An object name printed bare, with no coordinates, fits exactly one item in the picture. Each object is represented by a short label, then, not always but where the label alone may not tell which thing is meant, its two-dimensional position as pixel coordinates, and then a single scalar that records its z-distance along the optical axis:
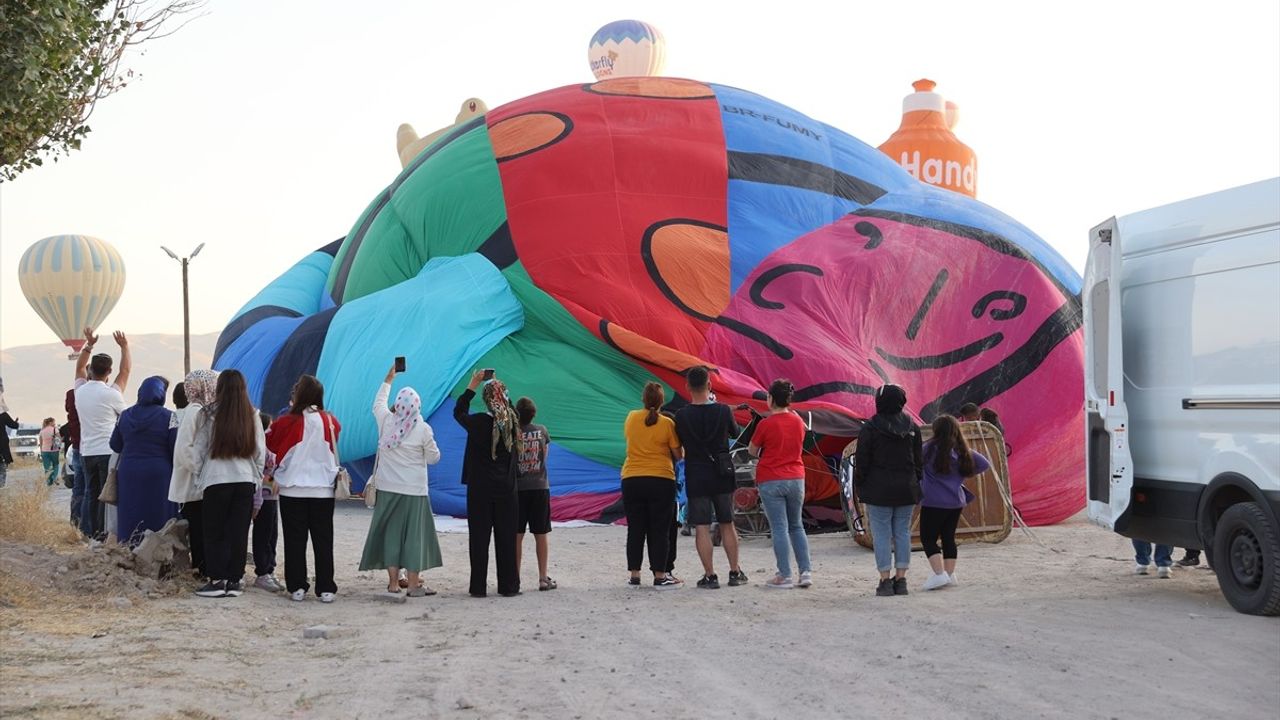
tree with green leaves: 8.00
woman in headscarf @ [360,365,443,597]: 8.70
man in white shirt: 9.91
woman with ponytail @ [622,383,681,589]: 9.27
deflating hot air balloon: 14.48
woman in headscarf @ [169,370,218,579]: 8.30
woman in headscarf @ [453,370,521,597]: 8.88
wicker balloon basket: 11.56
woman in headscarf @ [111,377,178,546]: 8.93
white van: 7.37
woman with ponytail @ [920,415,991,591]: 8.98
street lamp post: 37.06
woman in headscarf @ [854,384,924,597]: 8.67
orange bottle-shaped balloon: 24.94
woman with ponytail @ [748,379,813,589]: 9.06
